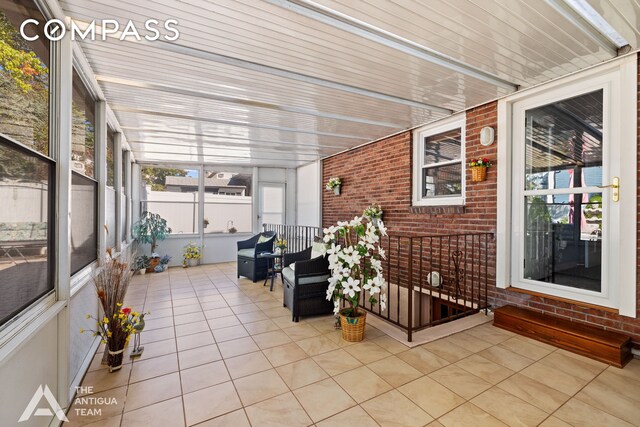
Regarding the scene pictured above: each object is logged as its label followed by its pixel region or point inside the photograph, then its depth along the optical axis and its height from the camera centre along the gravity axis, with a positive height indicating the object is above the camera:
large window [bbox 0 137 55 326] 1.22 -0.08
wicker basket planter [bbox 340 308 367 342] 2.66 -1.11
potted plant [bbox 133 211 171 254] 5.92 -0.38
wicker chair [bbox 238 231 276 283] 5.00 -0.92
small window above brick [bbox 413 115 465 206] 3.67 +0.72
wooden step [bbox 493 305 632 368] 2.19 -1.06
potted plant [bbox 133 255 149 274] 5.63 -1.09
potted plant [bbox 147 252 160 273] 5.79 -1.08
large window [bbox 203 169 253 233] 6.93 +0.28
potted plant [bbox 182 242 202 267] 6.40 -1.00
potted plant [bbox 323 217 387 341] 2.62 -0.60
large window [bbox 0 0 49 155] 1.23 +0.66
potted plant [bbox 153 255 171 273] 5.83 -1.16
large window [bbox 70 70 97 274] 2.15 +0.24
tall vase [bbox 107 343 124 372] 2.20 -1.18
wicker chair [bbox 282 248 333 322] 3.19 -0.89
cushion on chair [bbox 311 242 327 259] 3.45 -0.48
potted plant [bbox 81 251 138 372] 2.20 -0.84
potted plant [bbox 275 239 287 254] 5.26 -0.64
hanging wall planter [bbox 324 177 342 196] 5.81 +0.61
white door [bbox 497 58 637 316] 2.27 +0.24
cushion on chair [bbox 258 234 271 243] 5.36 -0.52
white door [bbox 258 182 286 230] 7.38 +0.23
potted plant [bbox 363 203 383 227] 4.68 +0.00
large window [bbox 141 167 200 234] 6.43 +0.38
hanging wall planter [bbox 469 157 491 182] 3.18 +0.53
